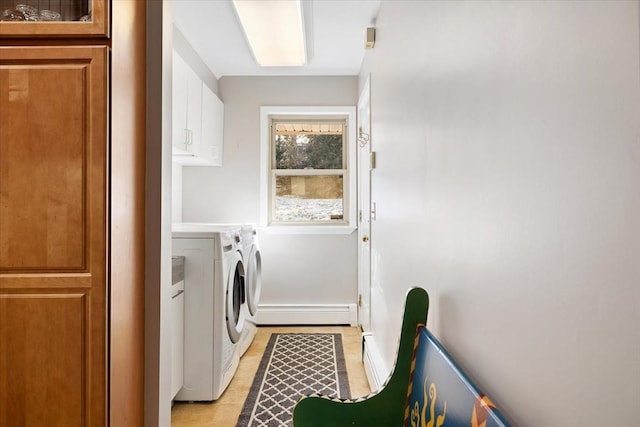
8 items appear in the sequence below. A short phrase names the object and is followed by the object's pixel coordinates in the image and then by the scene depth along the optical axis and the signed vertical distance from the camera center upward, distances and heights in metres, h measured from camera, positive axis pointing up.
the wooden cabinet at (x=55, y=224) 1.26 -0.05
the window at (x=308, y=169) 3.95 +0.40
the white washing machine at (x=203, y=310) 2.30 -0.58
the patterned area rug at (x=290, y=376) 2.24 -1.12
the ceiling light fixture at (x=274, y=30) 2.38 +1.22
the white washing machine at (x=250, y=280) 2.99 -0.57
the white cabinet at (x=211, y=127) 3.19 +0.70
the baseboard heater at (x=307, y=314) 3.84 -1.00
